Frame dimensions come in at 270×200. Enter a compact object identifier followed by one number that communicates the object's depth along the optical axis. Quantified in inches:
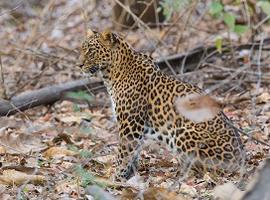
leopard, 566.6
